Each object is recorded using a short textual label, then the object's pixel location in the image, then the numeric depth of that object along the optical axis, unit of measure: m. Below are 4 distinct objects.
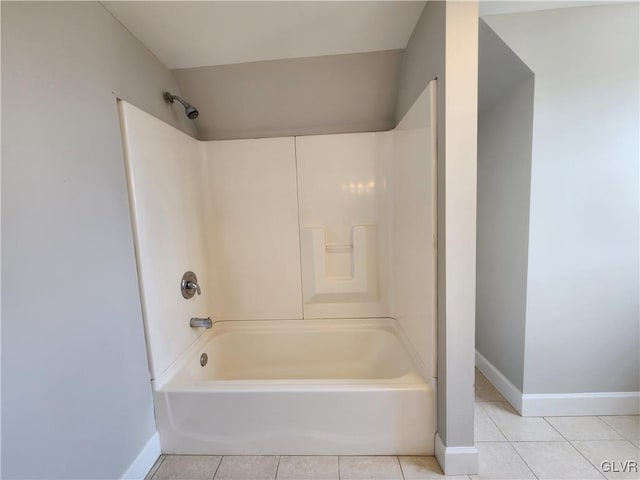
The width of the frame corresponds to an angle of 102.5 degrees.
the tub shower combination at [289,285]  1.29
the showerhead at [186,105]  1.56
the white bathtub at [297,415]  1.28
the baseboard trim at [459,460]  1.19
